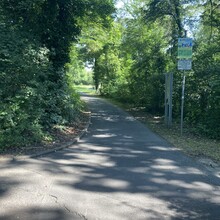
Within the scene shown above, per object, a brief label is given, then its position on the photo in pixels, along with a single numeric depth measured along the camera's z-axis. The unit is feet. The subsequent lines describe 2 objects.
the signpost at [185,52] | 35.94
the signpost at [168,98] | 42.29
